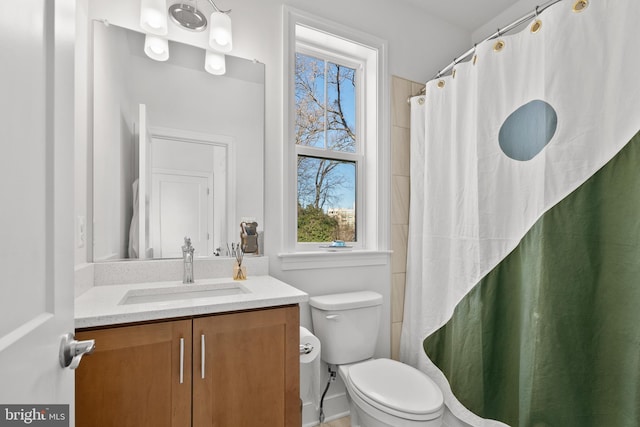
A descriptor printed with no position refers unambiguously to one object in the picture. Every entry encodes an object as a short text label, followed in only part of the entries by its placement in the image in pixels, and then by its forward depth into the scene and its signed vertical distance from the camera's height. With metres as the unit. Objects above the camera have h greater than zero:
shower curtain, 1.10 -0.06
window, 1.86 +0.48
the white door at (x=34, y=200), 0.43 +0.02
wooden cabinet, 0.89 -0.52
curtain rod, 1.30 +0.88
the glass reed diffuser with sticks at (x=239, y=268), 1.47 -0.27
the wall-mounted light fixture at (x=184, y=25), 1.35 +0.88
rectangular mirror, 1.34 +0.31
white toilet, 1.22 -0.78
